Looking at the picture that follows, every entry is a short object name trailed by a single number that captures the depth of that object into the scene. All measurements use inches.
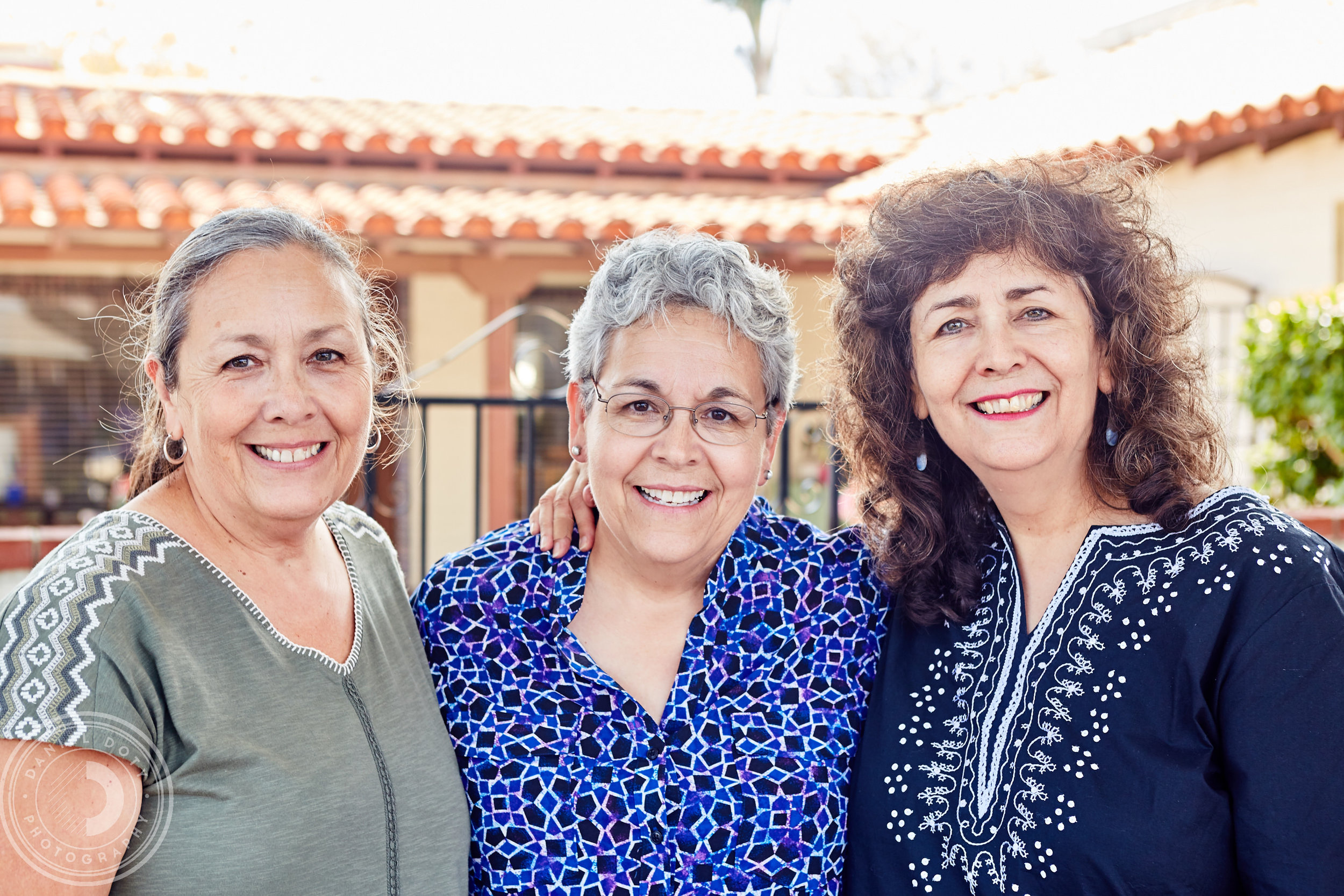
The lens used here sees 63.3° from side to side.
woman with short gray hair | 78.7
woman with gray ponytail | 59.1
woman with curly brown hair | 66.8
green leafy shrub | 236.4
